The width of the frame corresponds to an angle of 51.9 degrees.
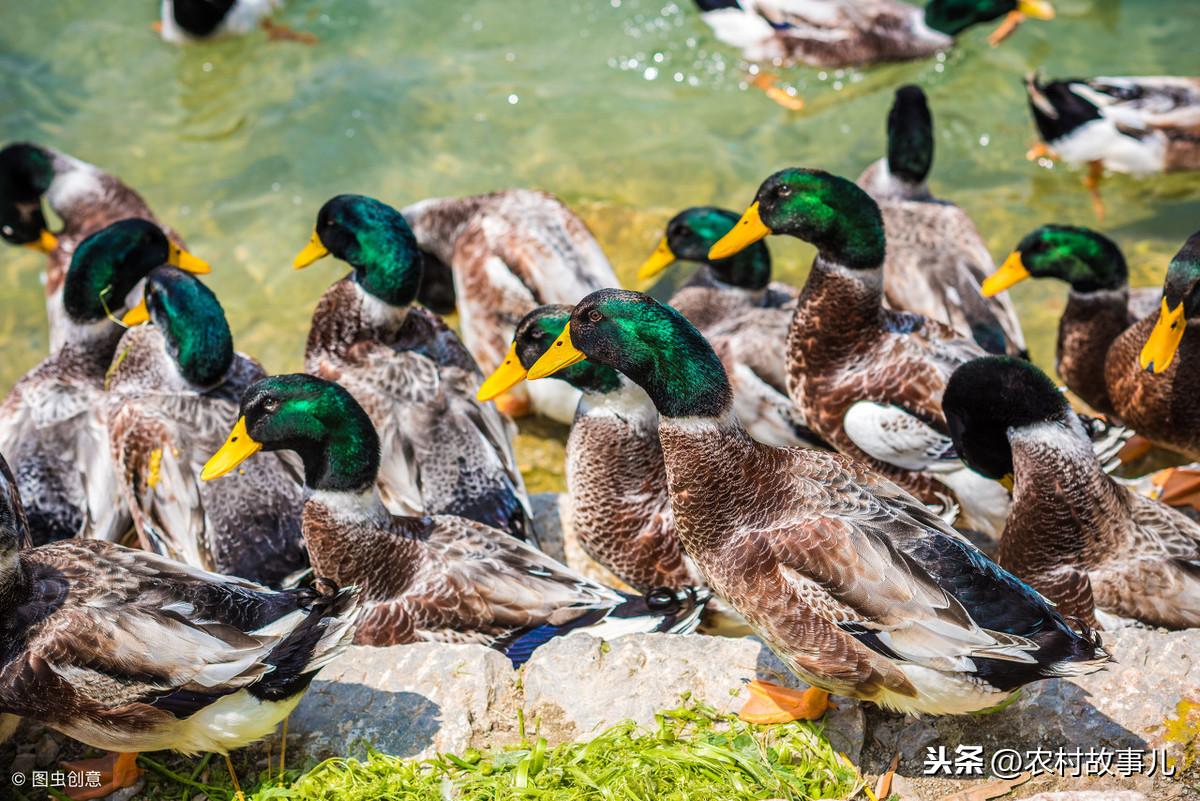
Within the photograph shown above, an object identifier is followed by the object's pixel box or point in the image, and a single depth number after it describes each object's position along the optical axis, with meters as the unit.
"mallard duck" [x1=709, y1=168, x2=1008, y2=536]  4.73
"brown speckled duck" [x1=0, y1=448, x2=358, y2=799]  3.23
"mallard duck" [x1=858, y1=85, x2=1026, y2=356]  5.68
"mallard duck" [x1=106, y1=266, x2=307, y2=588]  4.55
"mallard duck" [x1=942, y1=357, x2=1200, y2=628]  3.99
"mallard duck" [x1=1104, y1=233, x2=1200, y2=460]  4.48
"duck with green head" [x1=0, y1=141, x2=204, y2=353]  6.55
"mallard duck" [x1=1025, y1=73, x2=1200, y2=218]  7.49
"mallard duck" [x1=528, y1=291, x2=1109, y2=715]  3.18
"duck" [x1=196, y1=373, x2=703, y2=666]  4.05
